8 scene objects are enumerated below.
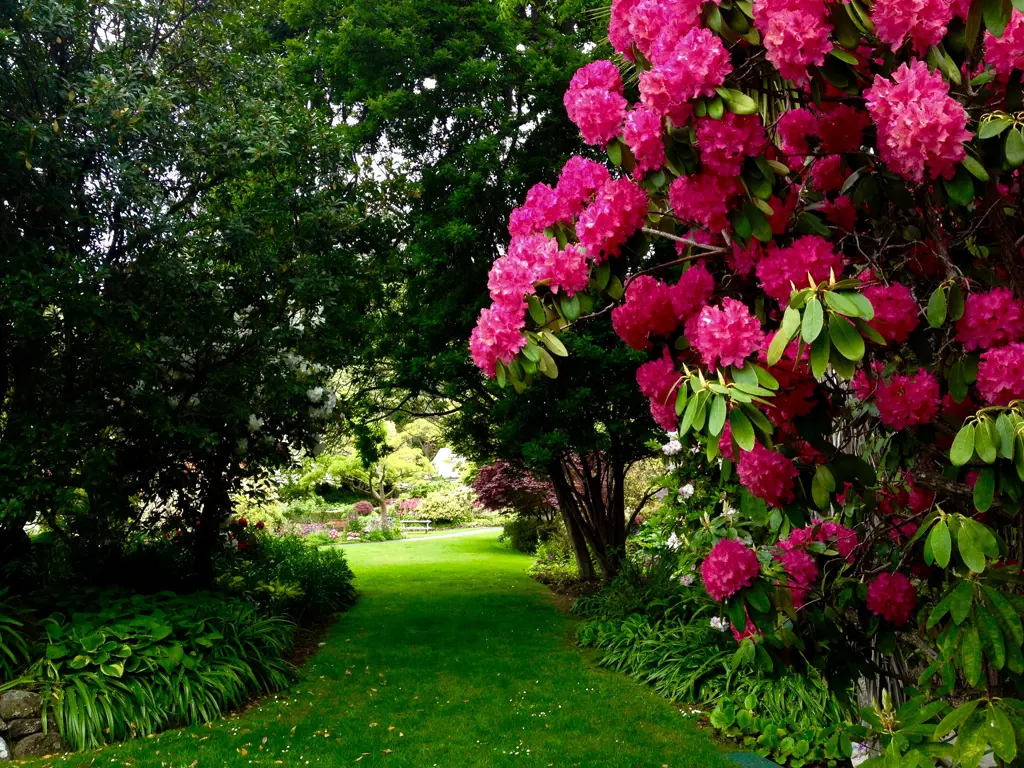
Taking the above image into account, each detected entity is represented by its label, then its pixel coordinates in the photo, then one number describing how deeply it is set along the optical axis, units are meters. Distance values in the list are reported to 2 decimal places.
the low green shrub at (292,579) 7.61
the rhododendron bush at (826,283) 1.41
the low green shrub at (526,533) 14.46
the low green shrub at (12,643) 4.84
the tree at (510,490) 12.12
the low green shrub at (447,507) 21.95
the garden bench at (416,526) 21.28
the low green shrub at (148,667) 4.71
